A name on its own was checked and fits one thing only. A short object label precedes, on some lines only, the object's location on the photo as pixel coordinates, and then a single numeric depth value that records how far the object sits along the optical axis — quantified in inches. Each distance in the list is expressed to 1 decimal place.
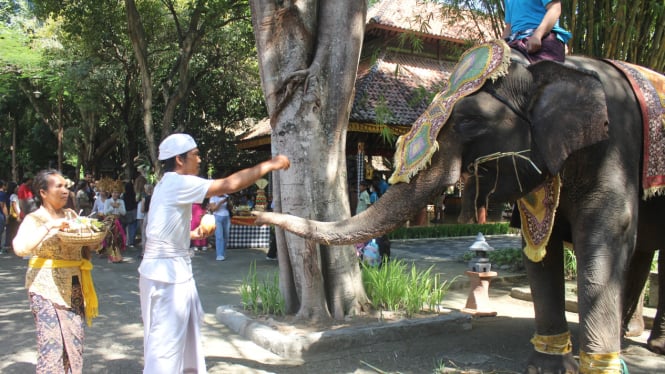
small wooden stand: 250.2
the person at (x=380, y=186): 660.7
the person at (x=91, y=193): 633.4
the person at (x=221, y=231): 474.8
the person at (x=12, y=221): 517.5
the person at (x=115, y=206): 515.2
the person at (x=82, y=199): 569.2
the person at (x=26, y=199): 478.6
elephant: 133.8
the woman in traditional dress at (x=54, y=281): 147.8
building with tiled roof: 600.4
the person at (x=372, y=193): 617.0
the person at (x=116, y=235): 443.4
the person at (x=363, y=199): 551.2
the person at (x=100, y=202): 527.7
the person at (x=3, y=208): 496.7
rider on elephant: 154.9
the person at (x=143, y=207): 514.9
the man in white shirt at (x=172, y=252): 133.3
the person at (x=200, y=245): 536.4
